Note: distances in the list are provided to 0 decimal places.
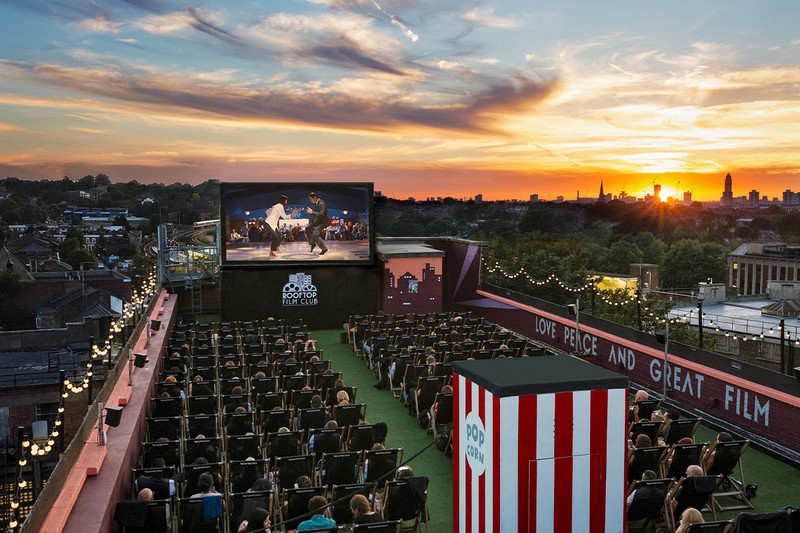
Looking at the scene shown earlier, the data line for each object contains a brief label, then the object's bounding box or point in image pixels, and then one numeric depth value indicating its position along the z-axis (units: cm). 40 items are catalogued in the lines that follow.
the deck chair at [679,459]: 862
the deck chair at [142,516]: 715
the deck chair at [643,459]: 848
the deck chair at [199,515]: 735
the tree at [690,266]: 8288
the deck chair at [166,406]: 1152
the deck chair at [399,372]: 1445
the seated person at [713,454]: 869
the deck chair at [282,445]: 938
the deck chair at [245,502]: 733
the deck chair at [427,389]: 1247
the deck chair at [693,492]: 766
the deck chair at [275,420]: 1049
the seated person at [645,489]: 750
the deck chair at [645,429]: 955
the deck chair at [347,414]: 1073
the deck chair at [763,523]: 507
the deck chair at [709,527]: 605
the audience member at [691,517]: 623
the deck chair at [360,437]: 984
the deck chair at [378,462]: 865
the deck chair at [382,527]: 657
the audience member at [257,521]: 667
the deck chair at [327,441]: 959
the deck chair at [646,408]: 1076
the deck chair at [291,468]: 847
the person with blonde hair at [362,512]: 679
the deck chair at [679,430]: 970
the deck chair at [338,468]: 878
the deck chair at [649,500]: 749
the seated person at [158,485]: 807
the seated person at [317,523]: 670
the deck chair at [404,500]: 771
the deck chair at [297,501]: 748
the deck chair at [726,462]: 866
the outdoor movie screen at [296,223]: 2248
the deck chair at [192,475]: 821
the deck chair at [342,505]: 760
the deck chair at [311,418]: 1059
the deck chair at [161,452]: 932
